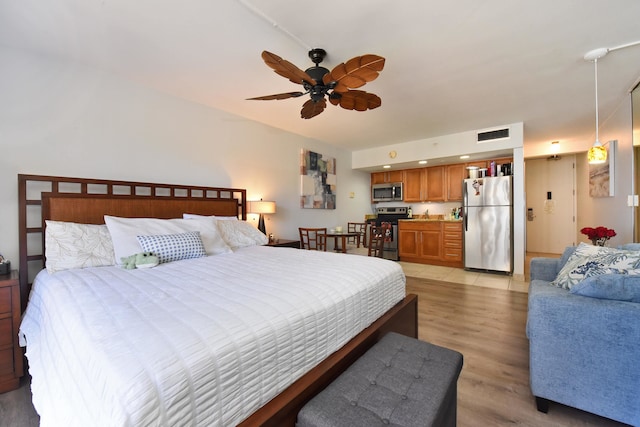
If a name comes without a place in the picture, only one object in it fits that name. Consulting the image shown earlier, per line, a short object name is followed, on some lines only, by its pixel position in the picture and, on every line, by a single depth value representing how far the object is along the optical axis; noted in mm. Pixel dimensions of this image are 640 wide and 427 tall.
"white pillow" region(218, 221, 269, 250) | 2910
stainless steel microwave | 6191
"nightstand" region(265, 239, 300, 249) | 3595
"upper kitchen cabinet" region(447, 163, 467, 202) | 5320
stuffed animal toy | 1898
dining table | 4469
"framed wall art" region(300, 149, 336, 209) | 4809
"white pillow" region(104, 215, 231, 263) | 2078
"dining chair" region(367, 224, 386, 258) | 4293
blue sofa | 1291
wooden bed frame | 1018
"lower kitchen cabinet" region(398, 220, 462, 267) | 5141
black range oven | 5926
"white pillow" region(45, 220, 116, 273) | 1897
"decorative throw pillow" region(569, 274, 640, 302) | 1336
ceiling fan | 1747
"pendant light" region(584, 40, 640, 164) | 2247
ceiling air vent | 4266
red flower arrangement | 2475
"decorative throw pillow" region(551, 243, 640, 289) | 1483
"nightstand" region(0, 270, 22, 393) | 1725
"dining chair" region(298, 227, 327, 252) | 4280
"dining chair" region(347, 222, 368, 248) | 5559
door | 6090
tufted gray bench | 875
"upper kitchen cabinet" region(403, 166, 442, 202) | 5594
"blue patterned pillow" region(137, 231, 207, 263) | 2072
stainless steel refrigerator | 4477
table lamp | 3682
